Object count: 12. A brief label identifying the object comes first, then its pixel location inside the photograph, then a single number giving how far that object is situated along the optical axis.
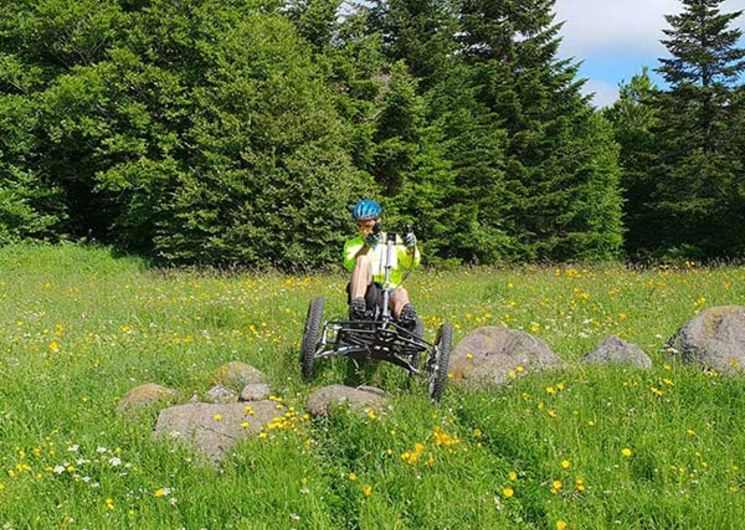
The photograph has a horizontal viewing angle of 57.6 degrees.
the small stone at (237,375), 6.40
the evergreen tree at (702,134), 30.72
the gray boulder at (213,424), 5.08
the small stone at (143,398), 5.79
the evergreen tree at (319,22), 27.36
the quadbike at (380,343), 5.96
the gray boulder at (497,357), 6.33
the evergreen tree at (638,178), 35.81
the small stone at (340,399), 5.53
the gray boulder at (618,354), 6.69
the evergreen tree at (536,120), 30.59
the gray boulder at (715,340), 6.56
